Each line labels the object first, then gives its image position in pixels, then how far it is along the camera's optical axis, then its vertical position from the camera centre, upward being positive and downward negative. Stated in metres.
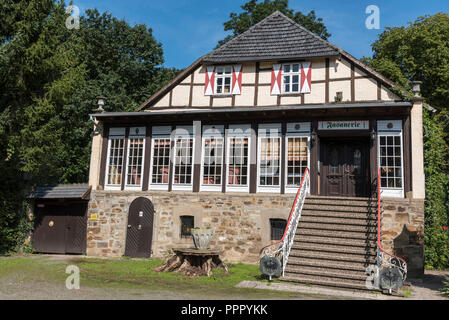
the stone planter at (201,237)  10.24 -0.80
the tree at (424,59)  19.69 +7.90
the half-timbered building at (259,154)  11.46 +1.74
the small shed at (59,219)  14.15 -0.66
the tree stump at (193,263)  9.88 -1.45
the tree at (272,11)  24.34 +11.68
